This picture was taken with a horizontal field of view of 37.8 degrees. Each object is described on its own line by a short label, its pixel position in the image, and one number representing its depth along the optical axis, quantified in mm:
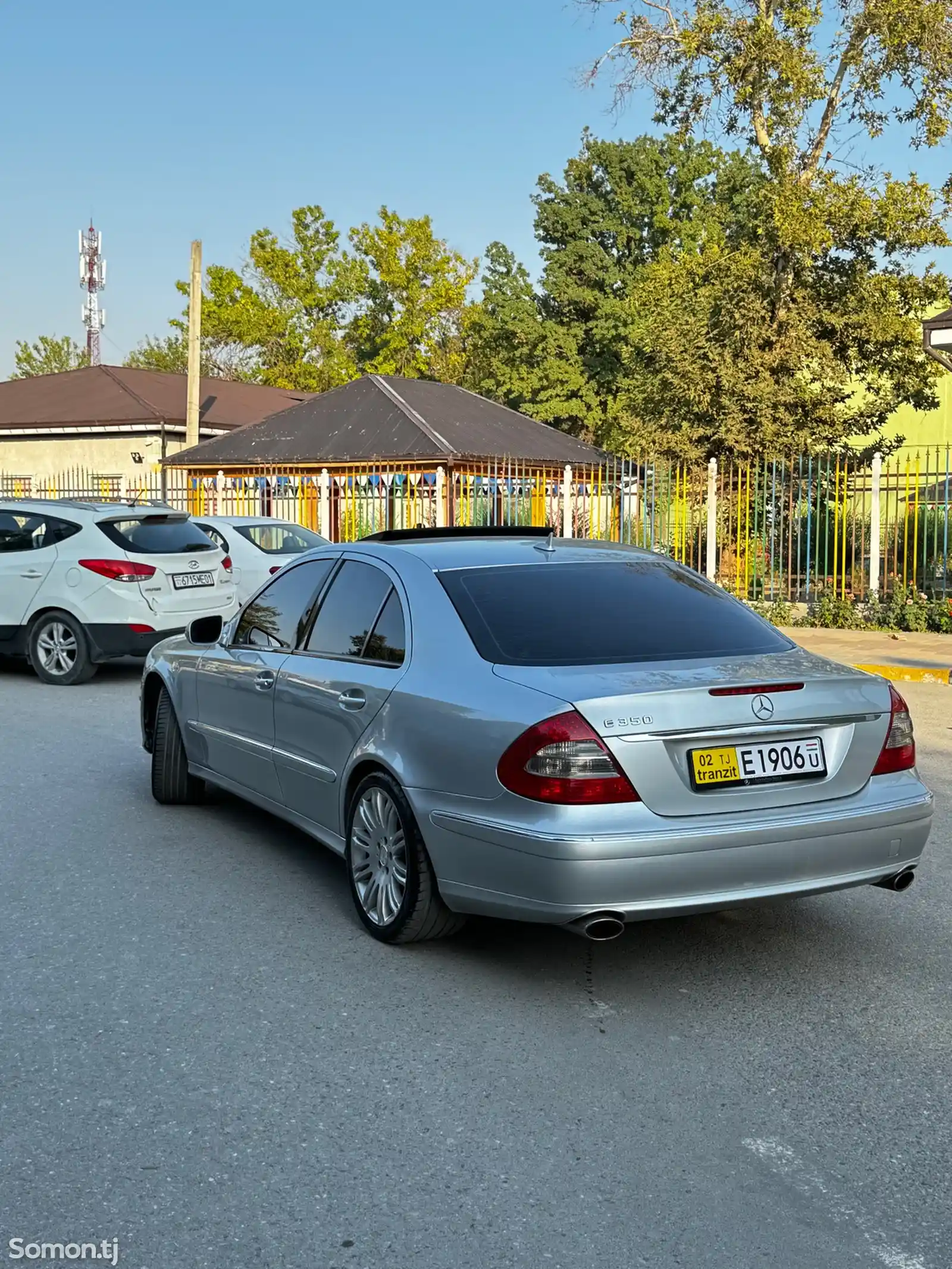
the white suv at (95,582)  12570
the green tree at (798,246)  23969
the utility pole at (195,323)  31078
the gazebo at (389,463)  24719
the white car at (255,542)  17141
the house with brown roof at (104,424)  39812
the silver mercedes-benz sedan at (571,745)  4320
